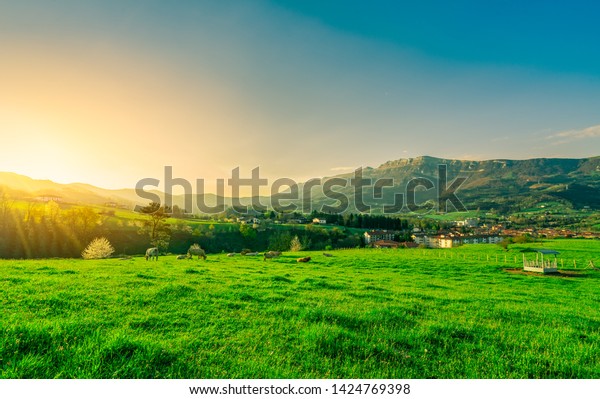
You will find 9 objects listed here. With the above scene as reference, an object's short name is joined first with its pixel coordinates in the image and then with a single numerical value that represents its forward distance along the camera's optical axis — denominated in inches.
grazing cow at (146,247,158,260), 1547.7
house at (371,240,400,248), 4350.4
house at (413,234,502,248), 6038.4
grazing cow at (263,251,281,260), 1769.8
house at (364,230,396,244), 6086.6
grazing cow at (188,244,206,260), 1696.6
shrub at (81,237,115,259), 2561.0
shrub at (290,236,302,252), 3809.1
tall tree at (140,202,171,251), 2360.1
